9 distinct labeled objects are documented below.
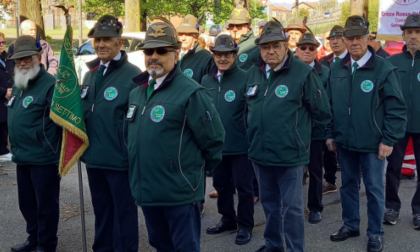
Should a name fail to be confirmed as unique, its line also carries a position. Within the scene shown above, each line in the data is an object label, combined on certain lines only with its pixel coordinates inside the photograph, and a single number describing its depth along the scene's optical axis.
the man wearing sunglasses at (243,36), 6.77
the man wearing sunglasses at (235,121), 5.42
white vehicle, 14.00
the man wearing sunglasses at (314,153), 6.02
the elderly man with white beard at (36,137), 4.73
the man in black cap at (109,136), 4.35
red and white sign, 7.96
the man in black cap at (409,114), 5.71
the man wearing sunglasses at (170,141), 3.74
